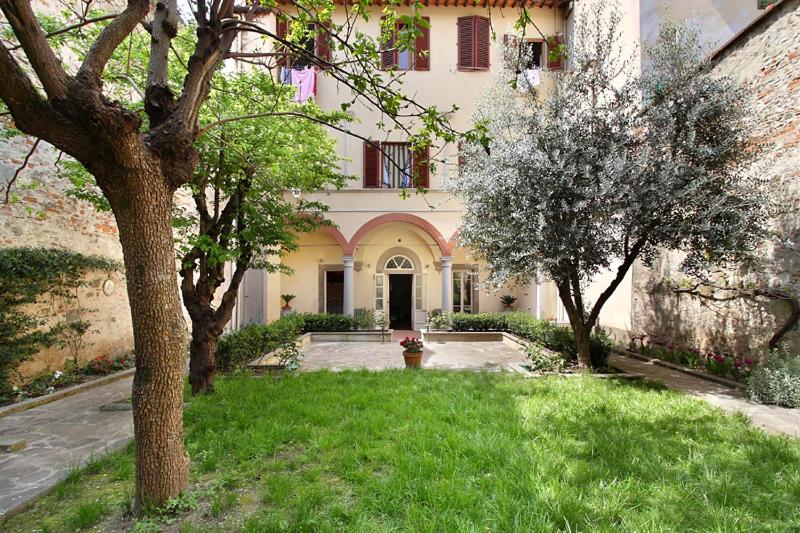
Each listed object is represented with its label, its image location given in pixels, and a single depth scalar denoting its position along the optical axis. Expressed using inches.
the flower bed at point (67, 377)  222.6
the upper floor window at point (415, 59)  515.6
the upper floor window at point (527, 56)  272.2
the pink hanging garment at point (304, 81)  483.2
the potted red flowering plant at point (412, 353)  299.3
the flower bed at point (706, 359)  245.0
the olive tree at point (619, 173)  216.4
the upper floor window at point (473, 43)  519.2
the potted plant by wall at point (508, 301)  558.9
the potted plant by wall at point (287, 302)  562.3
